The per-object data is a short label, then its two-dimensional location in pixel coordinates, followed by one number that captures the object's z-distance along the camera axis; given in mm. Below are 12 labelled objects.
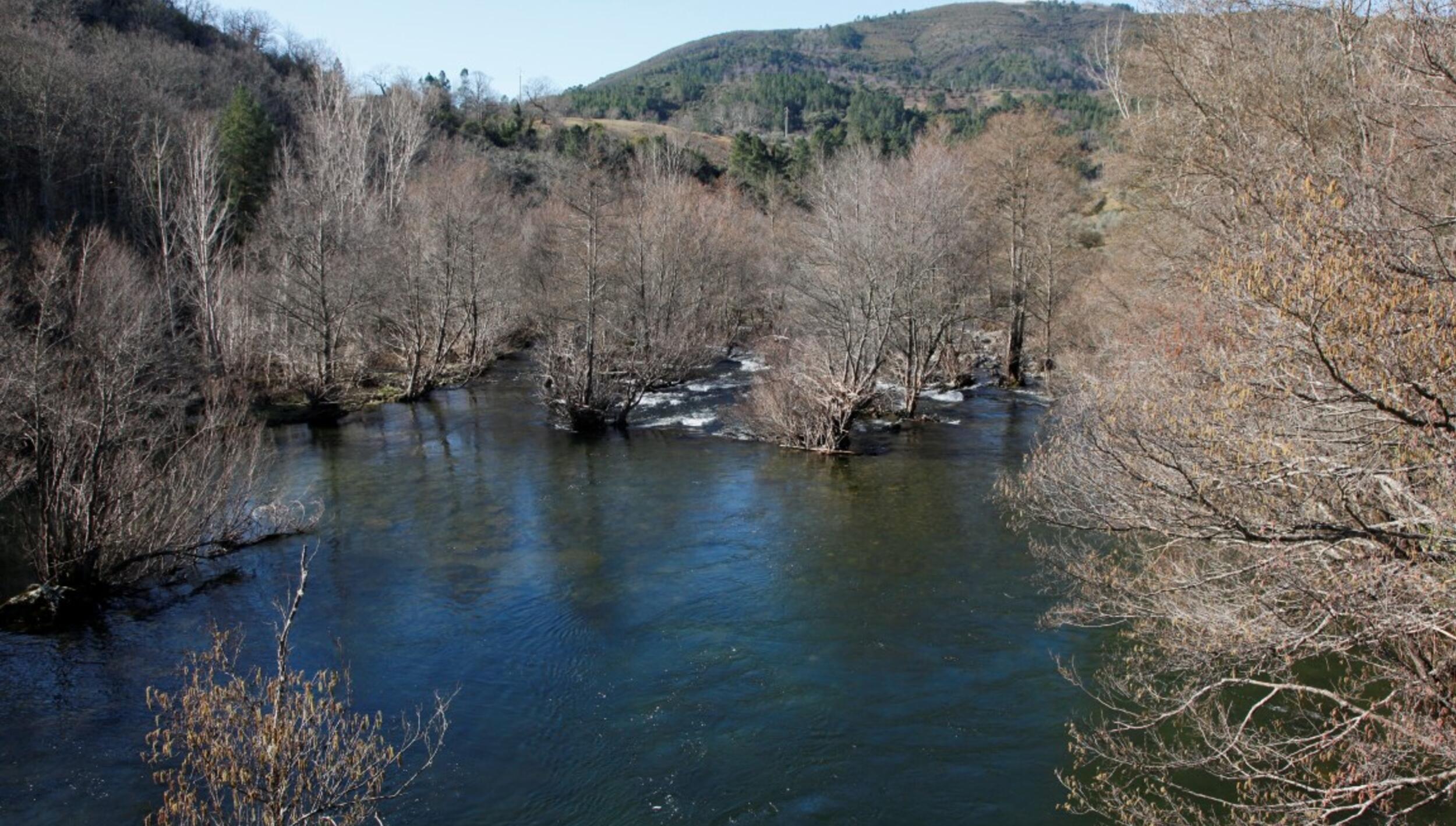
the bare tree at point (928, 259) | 26719
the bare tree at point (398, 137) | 51281
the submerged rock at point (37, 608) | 13266
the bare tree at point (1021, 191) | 37094
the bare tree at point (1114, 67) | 21016
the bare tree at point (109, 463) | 13172
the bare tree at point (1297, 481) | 7285
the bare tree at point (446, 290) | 33844
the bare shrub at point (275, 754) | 5828
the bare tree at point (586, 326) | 27375
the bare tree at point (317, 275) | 30719
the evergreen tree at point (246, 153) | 45375
